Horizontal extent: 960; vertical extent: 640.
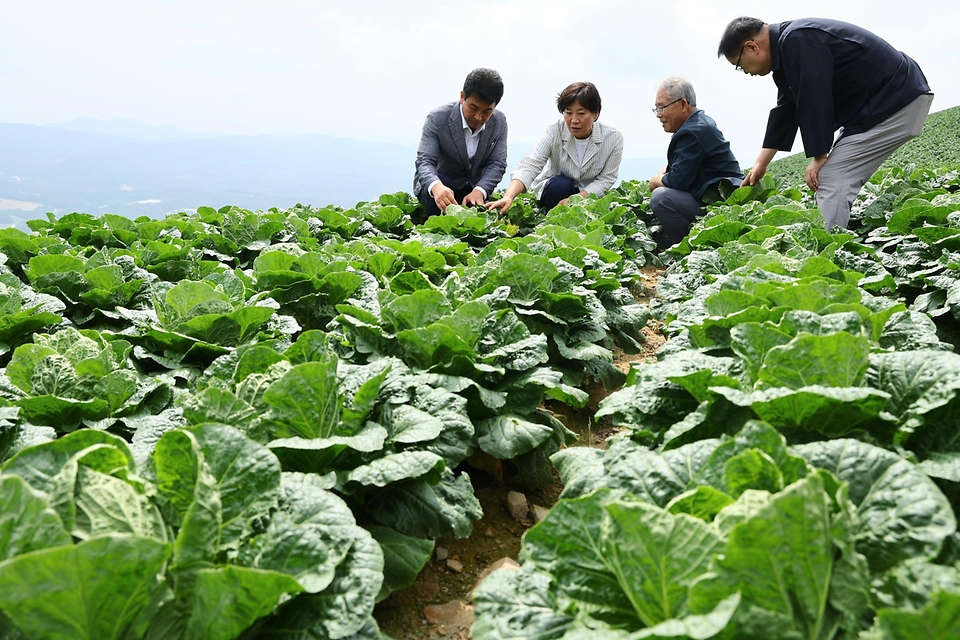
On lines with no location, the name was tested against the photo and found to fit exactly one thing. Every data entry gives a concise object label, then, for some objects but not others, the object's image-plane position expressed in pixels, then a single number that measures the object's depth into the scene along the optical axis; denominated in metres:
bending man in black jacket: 5.18
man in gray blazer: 7.44
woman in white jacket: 7.38
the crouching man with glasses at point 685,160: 6.72
